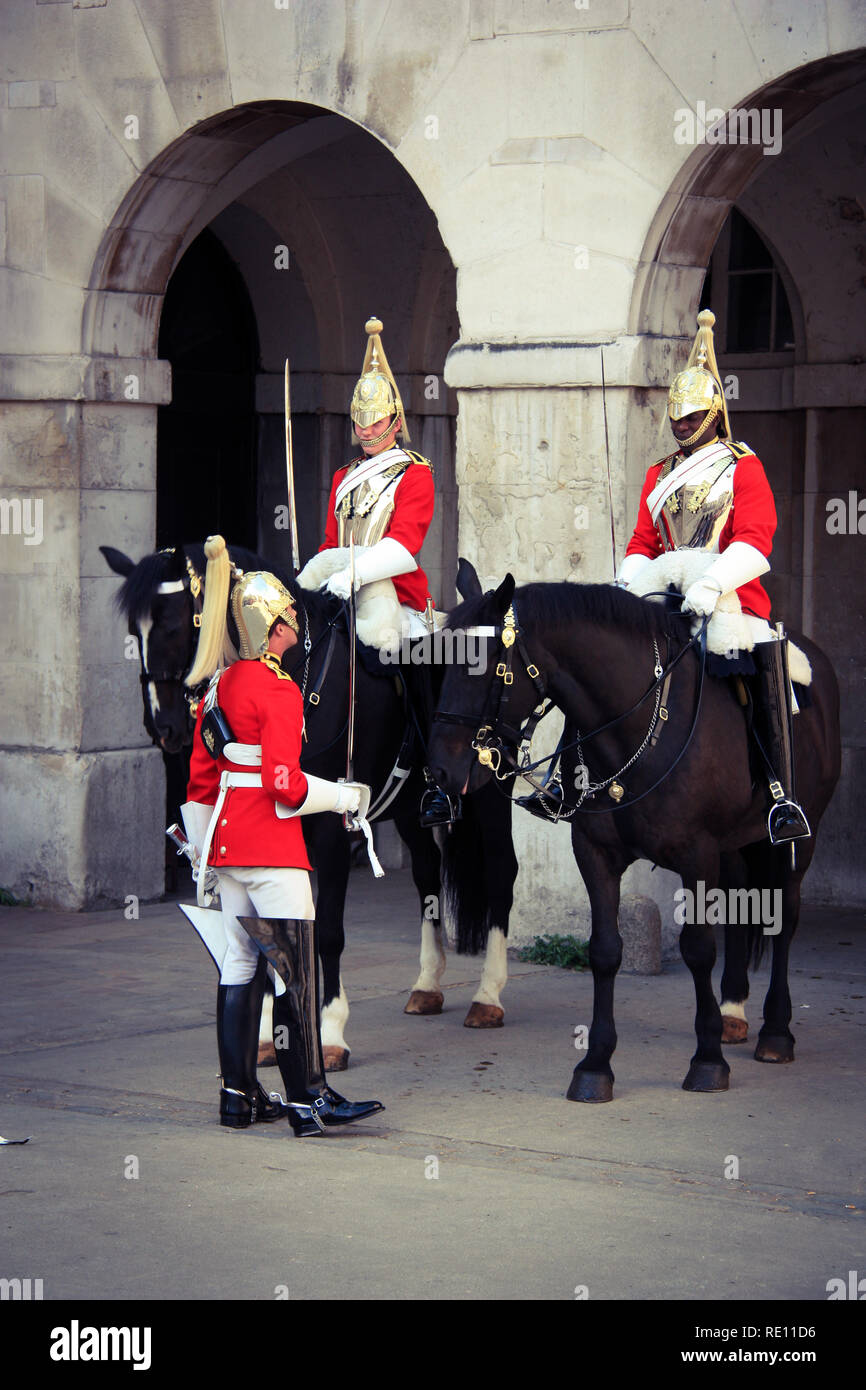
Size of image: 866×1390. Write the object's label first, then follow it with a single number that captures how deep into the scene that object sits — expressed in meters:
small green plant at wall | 9.52
